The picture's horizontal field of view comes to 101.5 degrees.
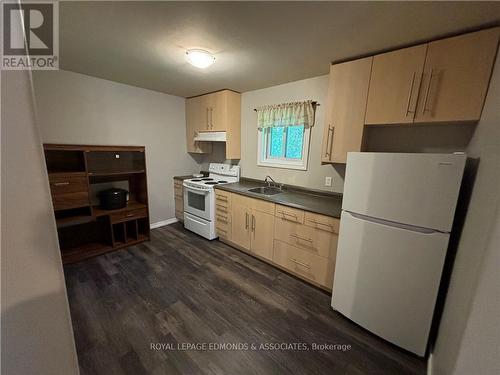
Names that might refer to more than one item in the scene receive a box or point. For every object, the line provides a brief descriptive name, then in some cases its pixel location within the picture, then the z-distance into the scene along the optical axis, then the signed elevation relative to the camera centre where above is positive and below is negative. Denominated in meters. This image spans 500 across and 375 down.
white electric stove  3.08 -0.74
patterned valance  2.52 +0.51
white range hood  3.16 +0.24
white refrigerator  1.30 -0.57
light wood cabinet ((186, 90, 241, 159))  3.09 +0.57
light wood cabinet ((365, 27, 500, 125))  1.34 +0.57
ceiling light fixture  1.78 +0.82
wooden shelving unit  2.36 -0.64
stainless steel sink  2.92 -0.54
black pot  2.70 -0.67
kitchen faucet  2.97 -0.43
